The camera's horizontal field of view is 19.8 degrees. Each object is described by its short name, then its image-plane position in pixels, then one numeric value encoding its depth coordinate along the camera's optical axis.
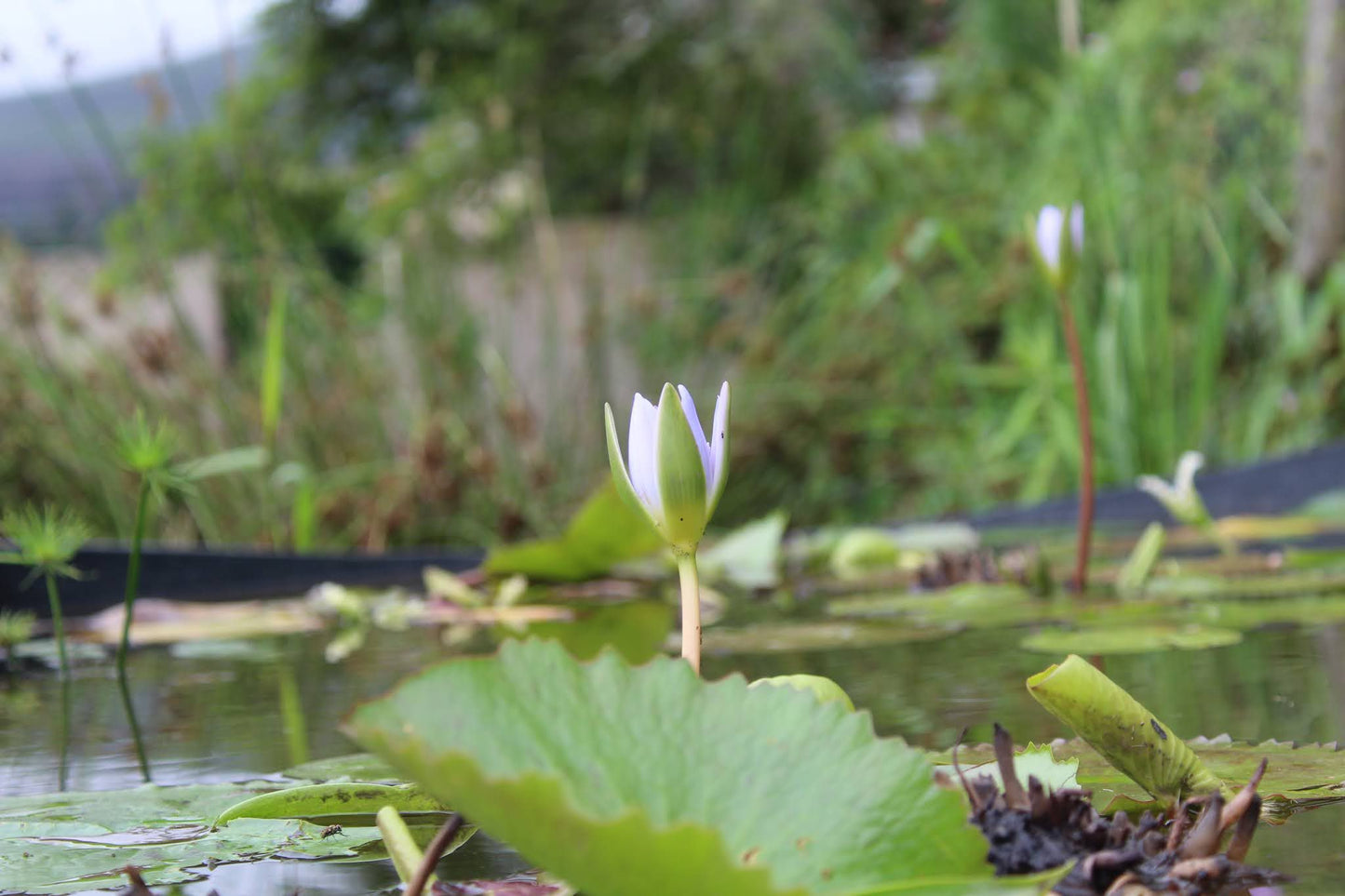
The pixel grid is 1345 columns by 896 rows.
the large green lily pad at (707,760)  1.23
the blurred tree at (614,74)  9.86
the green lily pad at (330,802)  1.38
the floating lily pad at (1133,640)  1.75
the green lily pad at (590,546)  2.70
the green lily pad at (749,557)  3.35
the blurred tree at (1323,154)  5.63
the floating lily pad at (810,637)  1.99
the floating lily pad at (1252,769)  1.36
